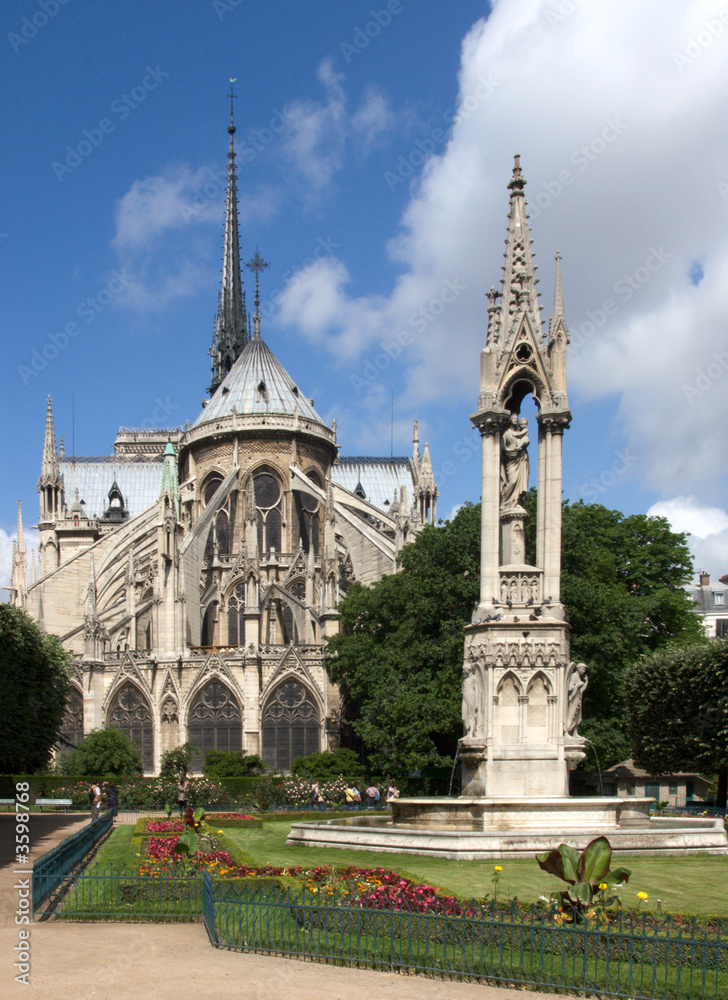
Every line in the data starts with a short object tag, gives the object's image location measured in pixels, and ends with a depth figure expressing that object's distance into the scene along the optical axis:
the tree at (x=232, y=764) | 45.97
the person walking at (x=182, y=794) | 30.61
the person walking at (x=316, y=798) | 35.78
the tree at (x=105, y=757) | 45.53
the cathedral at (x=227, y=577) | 54.16
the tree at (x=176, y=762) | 43.12
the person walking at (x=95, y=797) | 30.94
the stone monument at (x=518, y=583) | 17.64
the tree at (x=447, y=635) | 35.78
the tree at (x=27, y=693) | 33.16
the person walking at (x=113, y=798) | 33.16
